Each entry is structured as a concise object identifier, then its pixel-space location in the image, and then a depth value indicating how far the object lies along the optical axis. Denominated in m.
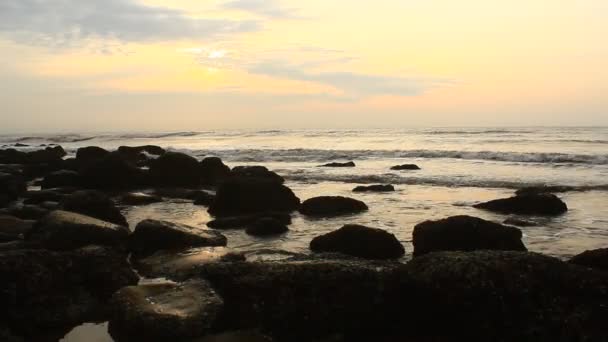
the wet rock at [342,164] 26.50
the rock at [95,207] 9.77
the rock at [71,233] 7.55
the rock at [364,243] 7.50
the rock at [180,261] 6.30
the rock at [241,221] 10.22
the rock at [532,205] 11.48
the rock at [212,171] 19.27
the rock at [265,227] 9.49
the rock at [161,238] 7.72
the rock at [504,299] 4.16
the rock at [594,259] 5.68
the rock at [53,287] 4.86
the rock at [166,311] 4.39
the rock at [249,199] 12.19
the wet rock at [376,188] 16.05
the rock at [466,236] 7.32
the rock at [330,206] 11.82
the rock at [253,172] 17.94
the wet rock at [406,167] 23.66
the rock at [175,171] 18.56
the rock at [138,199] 13.77
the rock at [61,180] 17.11
